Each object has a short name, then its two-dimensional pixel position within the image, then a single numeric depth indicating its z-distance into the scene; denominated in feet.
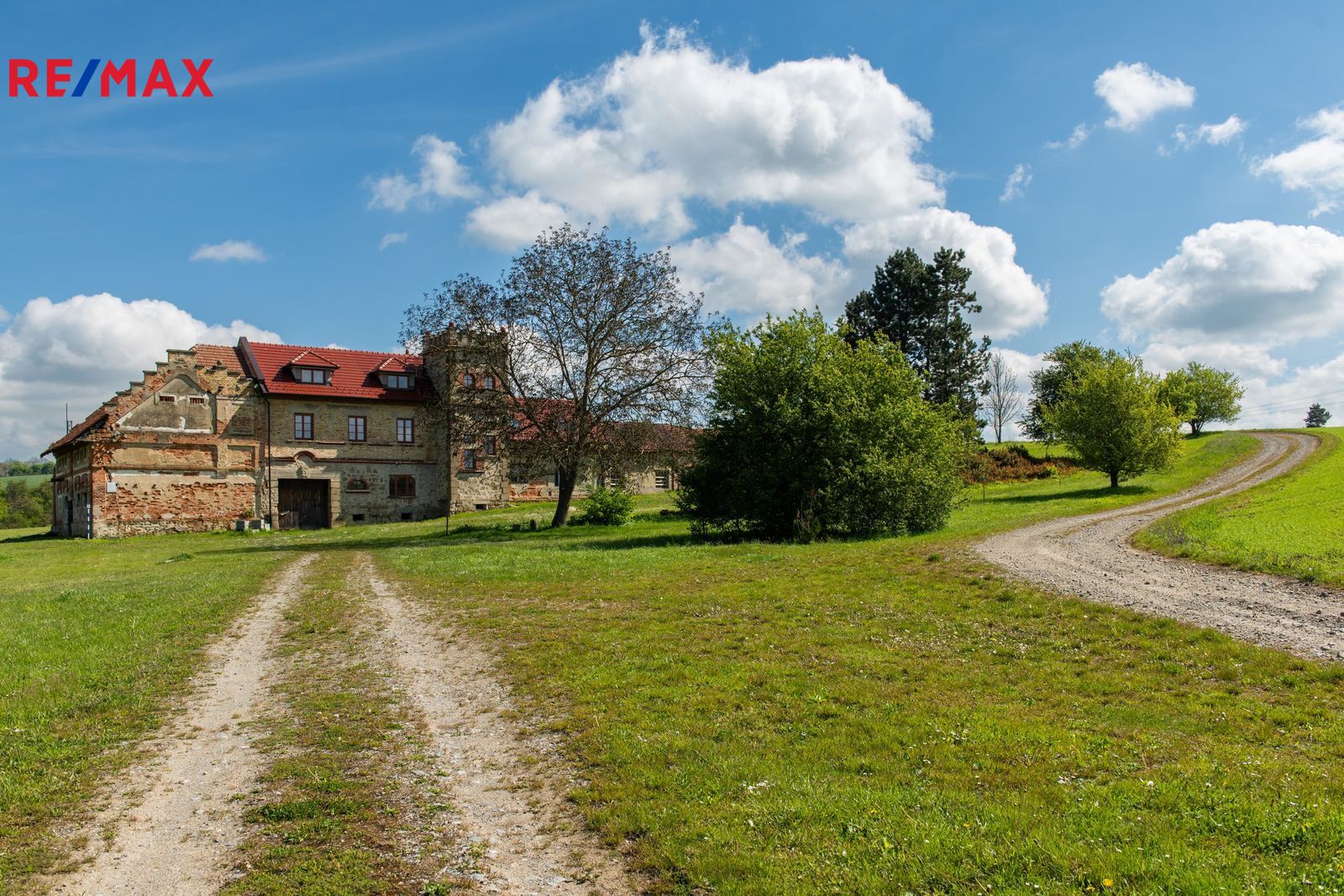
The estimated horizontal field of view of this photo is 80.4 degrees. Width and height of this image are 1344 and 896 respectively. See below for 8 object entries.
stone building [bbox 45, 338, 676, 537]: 150.61
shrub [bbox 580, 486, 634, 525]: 133.49
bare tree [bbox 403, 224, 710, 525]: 125.39
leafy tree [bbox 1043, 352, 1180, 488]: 161.48
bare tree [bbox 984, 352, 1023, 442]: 353.31
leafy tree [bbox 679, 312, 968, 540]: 95.66
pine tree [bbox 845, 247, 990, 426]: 218.79
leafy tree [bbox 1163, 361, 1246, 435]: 287.07
